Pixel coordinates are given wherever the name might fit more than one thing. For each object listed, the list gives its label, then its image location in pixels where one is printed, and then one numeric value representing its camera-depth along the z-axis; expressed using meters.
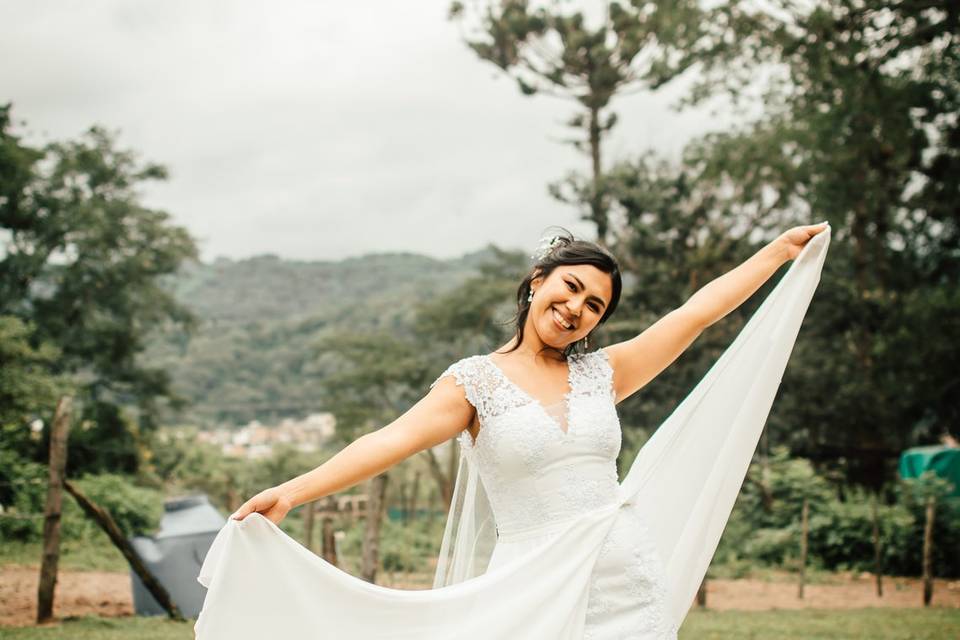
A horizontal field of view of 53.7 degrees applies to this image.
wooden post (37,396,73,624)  8.09
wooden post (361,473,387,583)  8.16
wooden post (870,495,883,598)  11.27
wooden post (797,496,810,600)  11.14
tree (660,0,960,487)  12.67
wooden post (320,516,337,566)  8.79
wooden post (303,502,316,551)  10.95
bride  2.28
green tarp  14.31
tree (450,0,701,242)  21.59
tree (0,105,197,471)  19.33
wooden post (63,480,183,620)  7.89
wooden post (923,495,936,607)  10.40
